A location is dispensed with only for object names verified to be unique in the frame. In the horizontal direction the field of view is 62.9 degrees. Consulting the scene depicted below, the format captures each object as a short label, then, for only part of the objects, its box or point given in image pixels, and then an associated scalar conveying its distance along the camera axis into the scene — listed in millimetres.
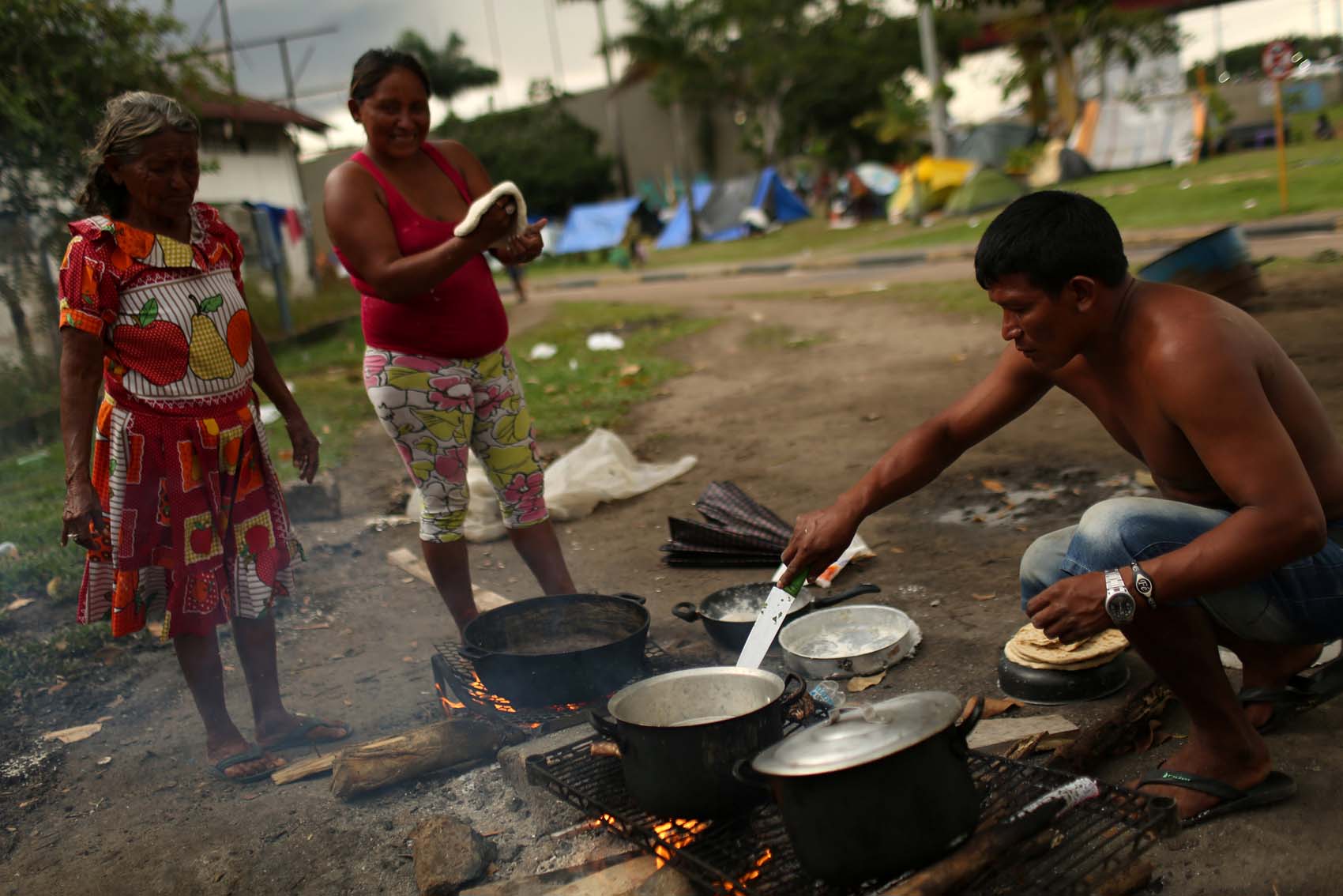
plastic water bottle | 3387
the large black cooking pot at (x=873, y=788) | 2027
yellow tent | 22125
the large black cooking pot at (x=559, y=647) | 3186
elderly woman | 3014
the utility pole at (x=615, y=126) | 36312
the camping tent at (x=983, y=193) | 20625
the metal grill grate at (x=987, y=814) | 2141
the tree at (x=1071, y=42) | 27016
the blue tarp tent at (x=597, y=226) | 28312
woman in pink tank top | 3465
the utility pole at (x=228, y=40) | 17581
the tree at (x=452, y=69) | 47094
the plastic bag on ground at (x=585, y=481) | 5809
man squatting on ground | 2150
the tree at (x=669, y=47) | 33250
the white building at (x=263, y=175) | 17734
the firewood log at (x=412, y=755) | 3078
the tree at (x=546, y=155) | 37344
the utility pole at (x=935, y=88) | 20016
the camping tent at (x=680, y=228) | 29016
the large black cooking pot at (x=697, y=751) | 2395
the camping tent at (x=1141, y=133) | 23578
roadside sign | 12336
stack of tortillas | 3141
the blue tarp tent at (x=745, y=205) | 28453
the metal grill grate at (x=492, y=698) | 3219
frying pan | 3756
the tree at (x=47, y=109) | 9562
